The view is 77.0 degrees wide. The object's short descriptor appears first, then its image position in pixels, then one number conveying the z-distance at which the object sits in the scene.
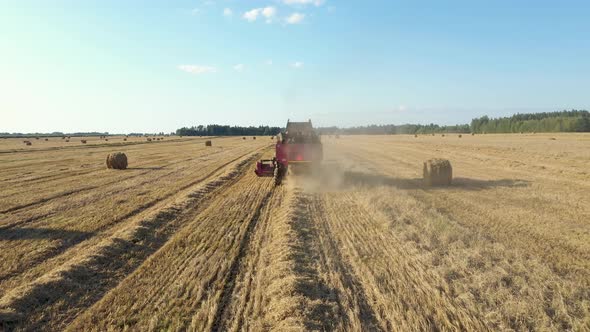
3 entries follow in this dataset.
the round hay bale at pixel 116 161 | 20.98
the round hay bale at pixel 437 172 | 14.39
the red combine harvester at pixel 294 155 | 15.49
